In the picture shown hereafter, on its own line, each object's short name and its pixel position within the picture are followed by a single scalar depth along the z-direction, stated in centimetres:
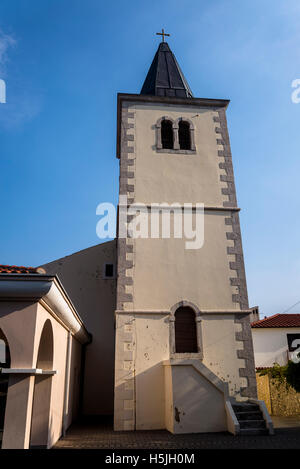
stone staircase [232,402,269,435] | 821
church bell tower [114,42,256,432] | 895
